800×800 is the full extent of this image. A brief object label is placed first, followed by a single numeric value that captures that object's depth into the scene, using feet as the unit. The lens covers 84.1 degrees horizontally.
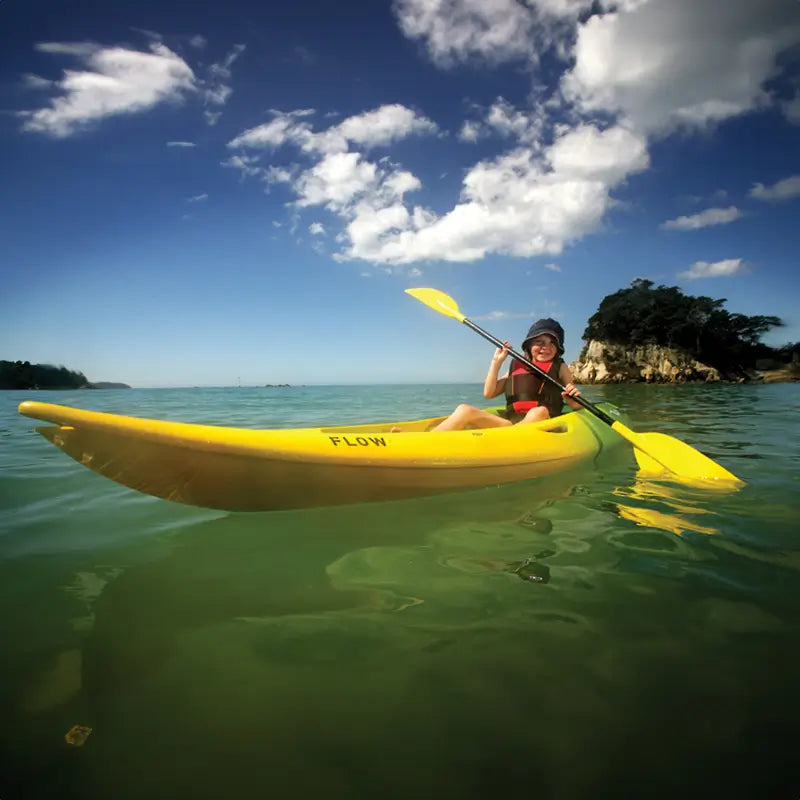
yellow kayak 7.50
